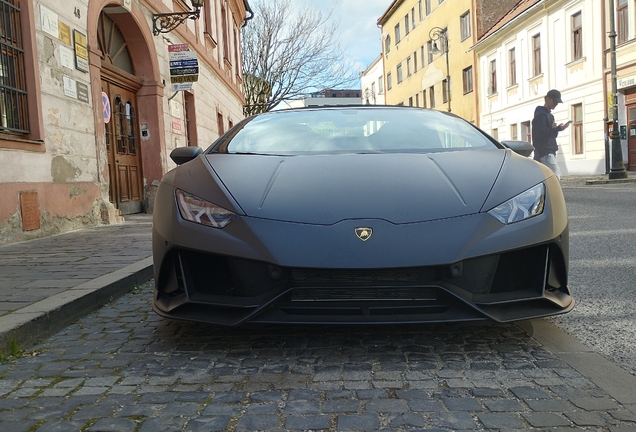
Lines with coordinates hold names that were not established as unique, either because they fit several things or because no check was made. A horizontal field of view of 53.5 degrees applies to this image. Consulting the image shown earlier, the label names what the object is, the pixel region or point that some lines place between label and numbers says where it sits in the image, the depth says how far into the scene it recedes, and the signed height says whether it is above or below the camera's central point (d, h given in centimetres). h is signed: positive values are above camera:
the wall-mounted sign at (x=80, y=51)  838 +178
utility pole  1666 +56
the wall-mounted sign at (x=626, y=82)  1949 +227
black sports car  256 -31
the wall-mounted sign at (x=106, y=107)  996 +119
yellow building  3638 +760
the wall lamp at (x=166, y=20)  1195 +306
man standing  876 +36
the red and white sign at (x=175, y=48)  1263 +260
